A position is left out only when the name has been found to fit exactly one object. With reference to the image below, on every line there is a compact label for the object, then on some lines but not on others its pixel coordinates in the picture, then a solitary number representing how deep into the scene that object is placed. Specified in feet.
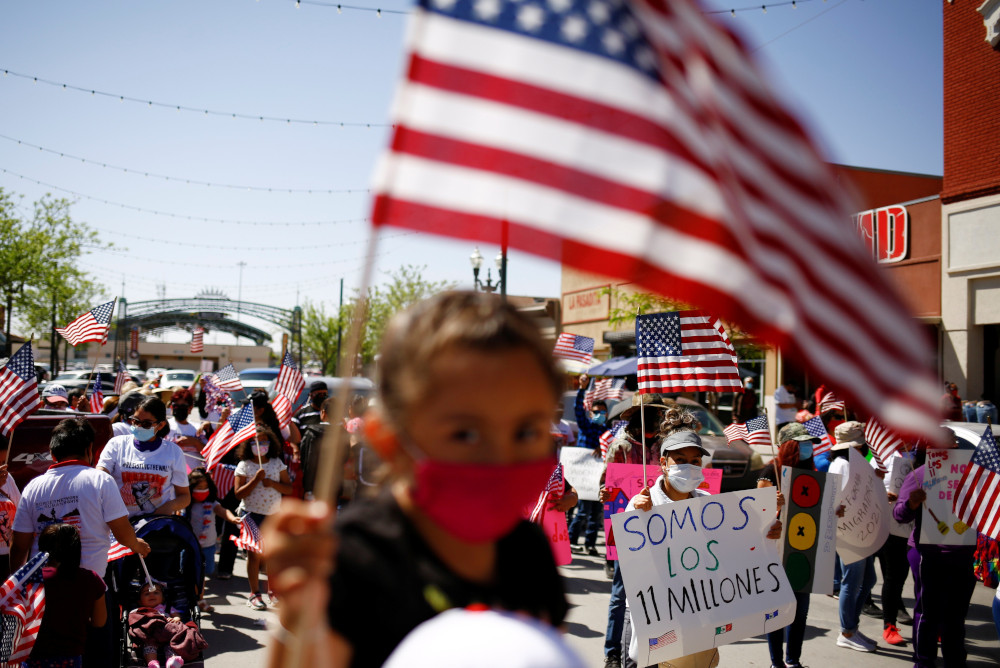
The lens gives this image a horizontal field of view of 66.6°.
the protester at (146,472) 20.18
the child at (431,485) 4.23
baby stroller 18.88
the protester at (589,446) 36.37
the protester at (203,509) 24.79
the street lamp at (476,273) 63.16
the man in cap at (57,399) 35.73
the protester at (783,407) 56.75
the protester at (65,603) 14.26
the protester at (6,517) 16.69
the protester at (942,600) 19.67
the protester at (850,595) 22.89
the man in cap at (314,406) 35.75
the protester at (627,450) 19.43
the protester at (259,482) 26.35
